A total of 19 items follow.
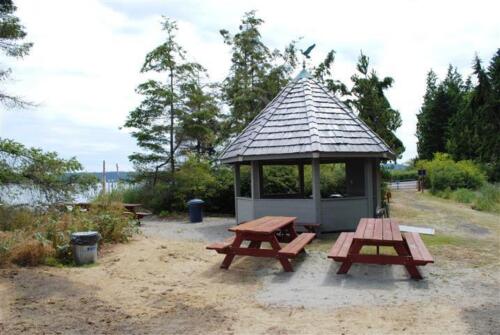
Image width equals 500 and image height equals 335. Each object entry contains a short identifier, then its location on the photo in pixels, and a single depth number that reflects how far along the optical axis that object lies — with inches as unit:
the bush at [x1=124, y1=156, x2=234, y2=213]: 652.1
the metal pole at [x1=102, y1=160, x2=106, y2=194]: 663.5
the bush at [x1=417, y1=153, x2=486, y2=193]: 1060.4
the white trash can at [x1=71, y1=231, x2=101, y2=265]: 290.4
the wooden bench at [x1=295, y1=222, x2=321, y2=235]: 412.2
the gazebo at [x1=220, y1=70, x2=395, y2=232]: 420.5
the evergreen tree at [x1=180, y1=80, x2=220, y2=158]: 693.9
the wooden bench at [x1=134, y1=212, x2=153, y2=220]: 534.2
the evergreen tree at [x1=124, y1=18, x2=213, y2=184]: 679.1
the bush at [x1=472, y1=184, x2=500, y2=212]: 685.3
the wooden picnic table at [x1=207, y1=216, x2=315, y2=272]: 269.4
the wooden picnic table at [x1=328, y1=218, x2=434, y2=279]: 241.4
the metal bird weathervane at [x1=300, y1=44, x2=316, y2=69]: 534.6
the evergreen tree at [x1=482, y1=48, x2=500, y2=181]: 1501.0
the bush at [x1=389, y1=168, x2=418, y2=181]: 1764.3
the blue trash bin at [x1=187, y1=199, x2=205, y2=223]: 560.1
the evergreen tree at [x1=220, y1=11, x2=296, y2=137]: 876.0
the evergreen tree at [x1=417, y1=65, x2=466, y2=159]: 2116.1
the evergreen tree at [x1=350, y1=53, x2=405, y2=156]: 822.5
